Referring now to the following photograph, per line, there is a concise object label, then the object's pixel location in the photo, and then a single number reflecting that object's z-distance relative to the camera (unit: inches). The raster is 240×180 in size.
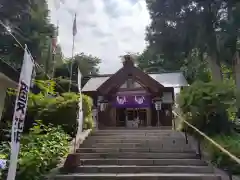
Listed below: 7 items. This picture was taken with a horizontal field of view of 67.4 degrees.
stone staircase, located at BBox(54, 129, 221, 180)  160.0
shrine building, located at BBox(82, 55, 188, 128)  481.9
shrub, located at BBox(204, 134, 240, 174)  159.8
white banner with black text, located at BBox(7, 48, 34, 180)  100.4
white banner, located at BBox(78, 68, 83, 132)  220.8
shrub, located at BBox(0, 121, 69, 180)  136.8
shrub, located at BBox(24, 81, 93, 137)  246.3
